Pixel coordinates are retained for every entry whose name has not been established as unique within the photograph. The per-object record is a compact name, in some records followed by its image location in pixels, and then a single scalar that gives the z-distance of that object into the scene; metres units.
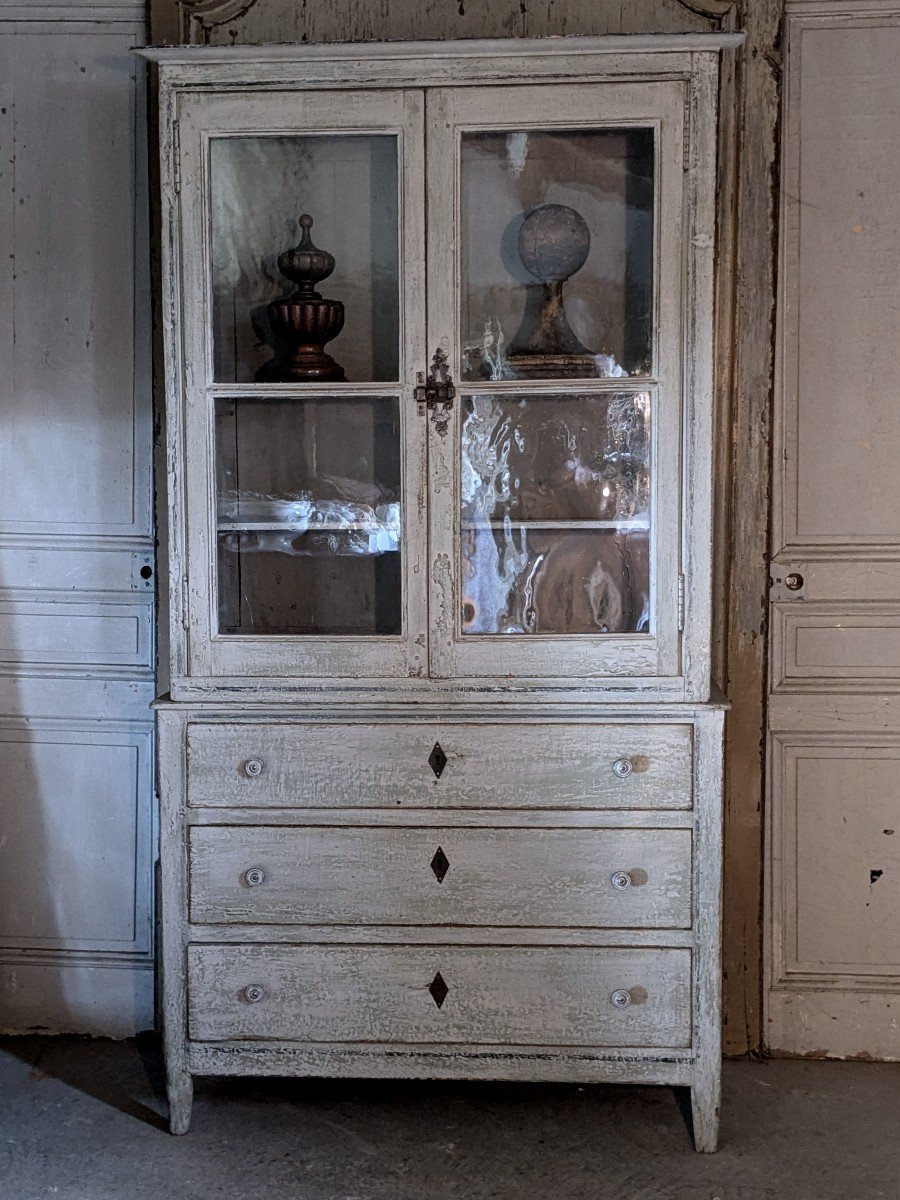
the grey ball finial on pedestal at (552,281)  1.99
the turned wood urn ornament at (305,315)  2.04
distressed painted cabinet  1.95
